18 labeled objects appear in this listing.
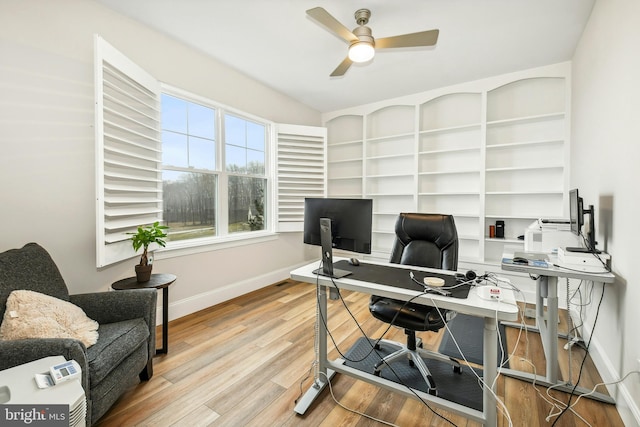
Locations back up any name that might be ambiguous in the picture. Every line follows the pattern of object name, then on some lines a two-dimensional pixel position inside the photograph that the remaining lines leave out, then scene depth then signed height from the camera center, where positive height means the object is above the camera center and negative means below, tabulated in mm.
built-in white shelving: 3324 +720
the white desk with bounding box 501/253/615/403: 1732 -625
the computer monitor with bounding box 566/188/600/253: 1967 -83
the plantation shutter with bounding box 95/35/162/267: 1977 +446
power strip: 1354 -416
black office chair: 1739 -412
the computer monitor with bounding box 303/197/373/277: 1635 -113
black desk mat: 1536 -430
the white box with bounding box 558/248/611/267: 1785 -317
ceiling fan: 2080 +1330
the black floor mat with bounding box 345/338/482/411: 1753 -1174
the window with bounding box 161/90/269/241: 2971 +450
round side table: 2104 -604
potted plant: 2182 -295
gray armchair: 1235 -681
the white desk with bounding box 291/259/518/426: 1301 -600
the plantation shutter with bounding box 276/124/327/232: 4098 +573
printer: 2225 -221
